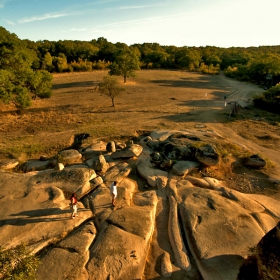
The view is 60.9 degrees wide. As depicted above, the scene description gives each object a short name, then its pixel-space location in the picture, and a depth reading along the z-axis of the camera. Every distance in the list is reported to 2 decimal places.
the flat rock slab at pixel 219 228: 10.71
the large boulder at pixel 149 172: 17.14
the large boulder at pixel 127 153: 20.22
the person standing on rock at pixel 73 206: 12.92
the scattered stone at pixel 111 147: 21.48
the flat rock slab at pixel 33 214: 11.66
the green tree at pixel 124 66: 52.81
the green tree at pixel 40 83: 32.81
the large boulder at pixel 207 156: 18.91
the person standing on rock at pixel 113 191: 13.93
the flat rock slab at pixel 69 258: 9.85
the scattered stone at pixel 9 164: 18.89
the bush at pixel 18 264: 7.81
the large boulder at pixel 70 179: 15.48
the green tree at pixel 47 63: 68.50
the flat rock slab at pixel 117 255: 10.11
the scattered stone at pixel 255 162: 19.75
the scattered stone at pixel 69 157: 19.20
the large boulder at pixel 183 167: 17.94
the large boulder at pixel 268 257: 8.27
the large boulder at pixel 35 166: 18.89
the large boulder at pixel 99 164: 17.97
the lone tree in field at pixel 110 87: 35.56
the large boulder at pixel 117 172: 17.16
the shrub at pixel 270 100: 36.97
